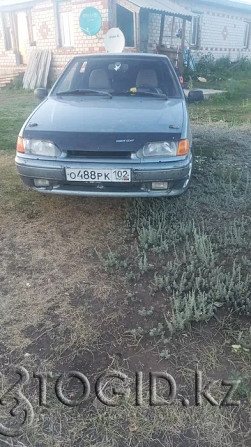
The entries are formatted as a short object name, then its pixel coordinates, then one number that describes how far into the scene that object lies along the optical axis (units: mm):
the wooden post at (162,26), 12941
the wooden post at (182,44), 12397
